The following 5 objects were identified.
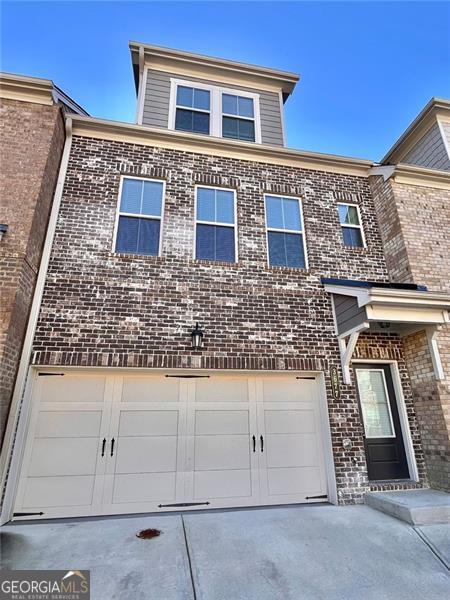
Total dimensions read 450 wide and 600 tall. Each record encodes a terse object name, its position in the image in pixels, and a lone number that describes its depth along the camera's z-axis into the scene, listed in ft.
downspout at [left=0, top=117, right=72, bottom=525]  13.46
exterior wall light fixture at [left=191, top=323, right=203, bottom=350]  16.31
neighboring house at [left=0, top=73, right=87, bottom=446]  14.03
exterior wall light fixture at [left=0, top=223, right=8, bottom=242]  14.73
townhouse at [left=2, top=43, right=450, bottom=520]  15.26
